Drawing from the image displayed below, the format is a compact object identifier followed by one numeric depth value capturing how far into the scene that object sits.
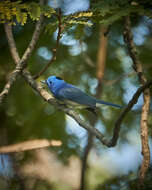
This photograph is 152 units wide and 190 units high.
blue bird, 6.89
